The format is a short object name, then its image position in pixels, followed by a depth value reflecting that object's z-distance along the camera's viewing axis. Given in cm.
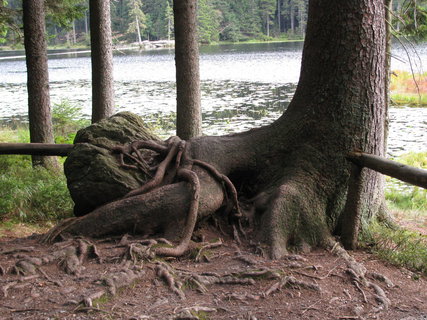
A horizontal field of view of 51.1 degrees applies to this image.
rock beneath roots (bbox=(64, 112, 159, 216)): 568
